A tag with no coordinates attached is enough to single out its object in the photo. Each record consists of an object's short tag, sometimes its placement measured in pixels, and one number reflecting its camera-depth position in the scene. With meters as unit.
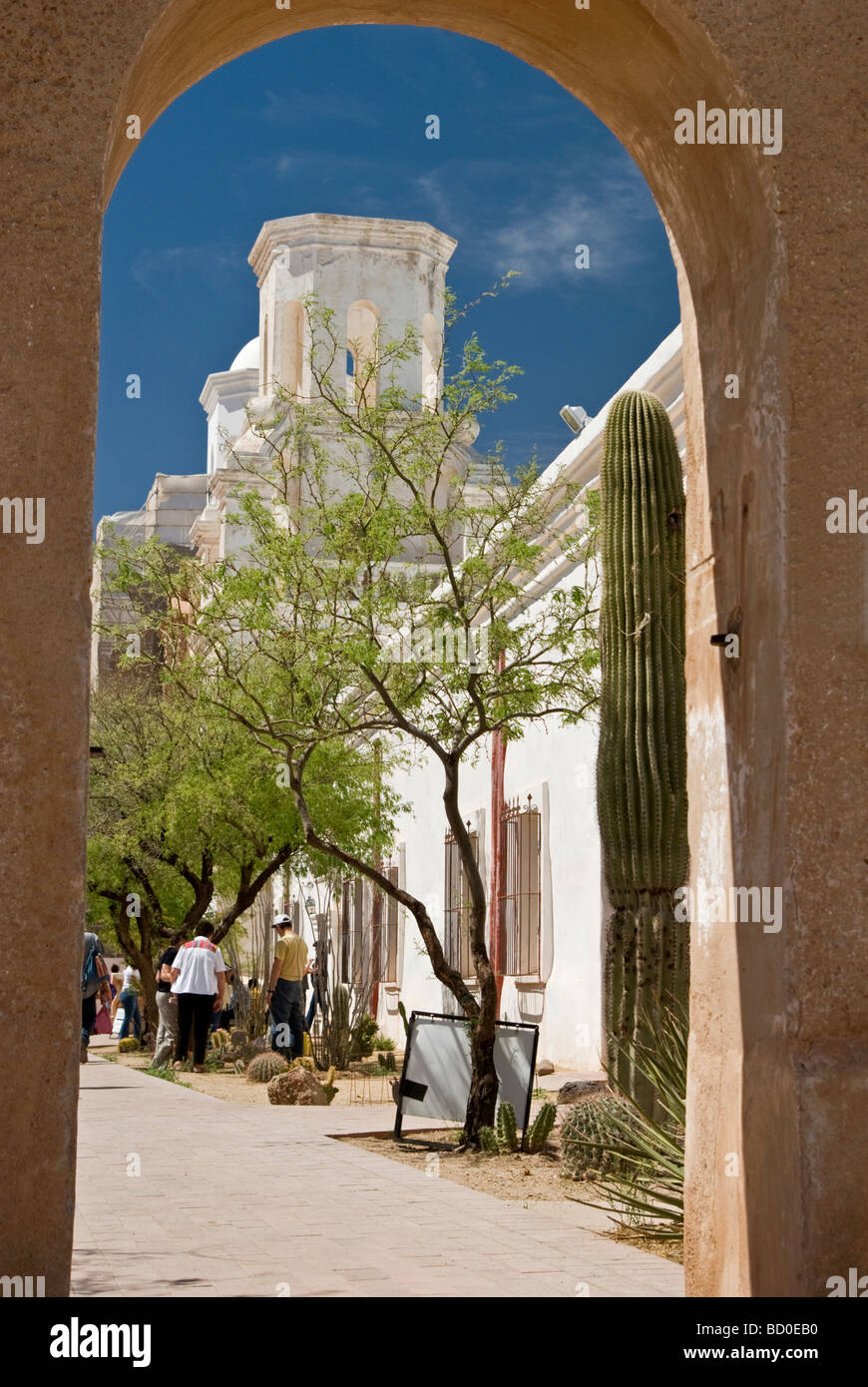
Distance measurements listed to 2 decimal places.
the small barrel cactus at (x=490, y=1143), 10.38
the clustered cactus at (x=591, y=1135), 8.45
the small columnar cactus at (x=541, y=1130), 10.20
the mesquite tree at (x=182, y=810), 20.14
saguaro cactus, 9.82
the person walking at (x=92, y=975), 16.98
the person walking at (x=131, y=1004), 29.85
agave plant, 6.41
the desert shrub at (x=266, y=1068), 17.02
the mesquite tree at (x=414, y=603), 11.02
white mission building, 15.05
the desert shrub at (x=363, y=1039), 20.34
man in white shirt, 16.38
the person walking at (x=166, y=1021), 19.39
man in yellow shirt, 17.22
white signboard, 10.95
